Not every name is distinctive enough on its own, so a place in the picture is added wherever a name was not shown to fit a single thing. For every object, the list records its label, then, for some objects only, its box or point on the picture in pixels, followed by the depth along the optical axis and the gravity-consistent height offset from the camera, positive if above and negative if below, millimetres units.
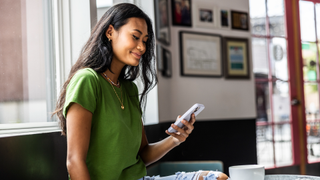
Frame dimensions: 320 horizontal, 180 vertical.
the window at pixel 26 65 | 1345 +169
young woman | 1009 -17
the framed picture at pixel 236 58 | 3855 +439
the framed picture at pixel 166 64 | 2990 +314
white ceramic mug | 880 -213
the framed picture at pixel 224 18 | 3844 +915
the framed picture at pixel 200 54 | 3477 +458
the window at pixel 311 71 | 4652 +299
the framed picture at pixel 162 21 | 2762 +683
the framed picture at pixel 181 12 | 3385 +889
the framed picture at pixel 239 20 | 3943 +902
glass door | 4359 +143
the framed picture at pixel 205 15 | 3637 +914
